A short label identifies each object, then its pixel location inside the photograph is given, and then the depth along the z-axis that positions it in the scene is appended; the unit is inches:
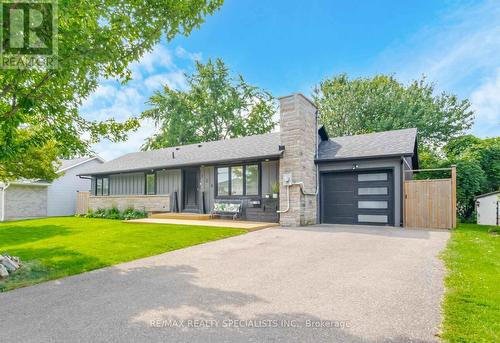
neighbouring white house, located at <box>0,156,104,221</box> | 769.1
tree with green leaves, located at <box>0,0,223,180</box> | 181.3
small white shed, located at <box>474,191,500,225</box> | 577.3
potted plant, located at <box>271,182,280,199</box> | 501.4
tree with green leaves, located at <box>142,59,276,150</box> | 1194.6
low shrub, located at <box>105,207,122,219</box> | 638.0
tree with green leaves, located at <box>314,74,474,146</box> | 993.5
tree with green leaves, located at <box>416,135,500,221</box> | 617.6
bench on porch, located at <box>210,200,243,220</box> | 533.6
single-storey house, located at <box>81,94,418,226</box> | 457.4
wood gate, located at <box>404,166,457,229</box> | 416.8
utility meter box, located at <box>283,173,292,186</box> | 458.9
